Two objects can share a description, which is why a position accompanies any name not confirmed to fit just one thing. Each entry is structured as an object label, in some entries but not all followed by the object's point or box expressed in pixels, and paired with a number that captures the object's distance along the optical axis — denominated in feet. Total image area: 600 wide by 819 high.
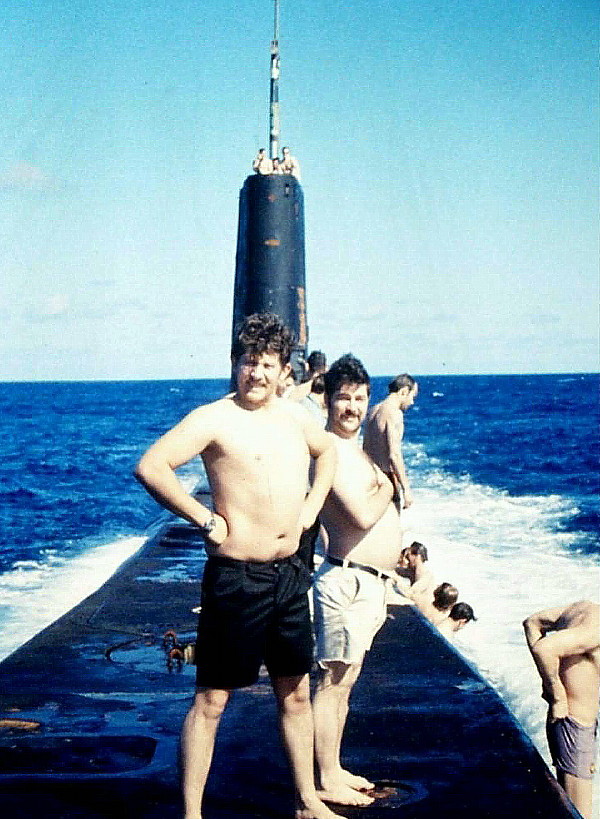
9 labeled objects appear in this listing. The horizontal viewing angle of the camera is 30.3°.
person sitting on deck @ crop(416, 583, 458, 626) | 34.45
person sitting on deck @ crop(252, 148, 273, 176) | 50.93
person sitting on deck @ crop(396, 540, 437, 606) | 35.22
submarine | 15.76
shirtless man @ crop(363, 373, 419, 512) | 27.61
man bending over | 17.47
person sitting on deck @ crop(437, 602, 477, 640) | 34.55
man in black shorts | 13.79
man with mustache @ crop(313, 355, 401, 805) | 15.79
